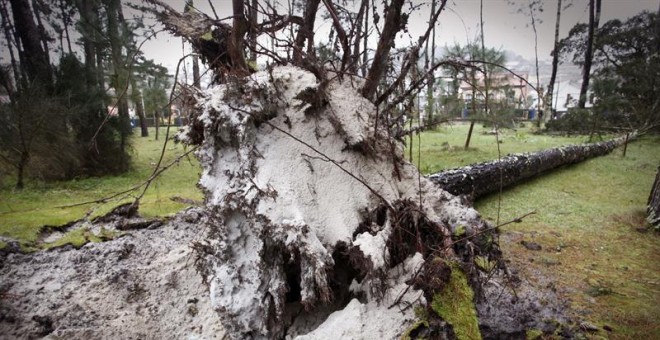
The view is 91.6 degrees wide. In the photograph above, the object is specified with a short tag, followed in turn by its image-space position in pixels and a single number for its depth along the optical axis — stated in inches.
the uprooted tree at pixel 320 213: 68.1
